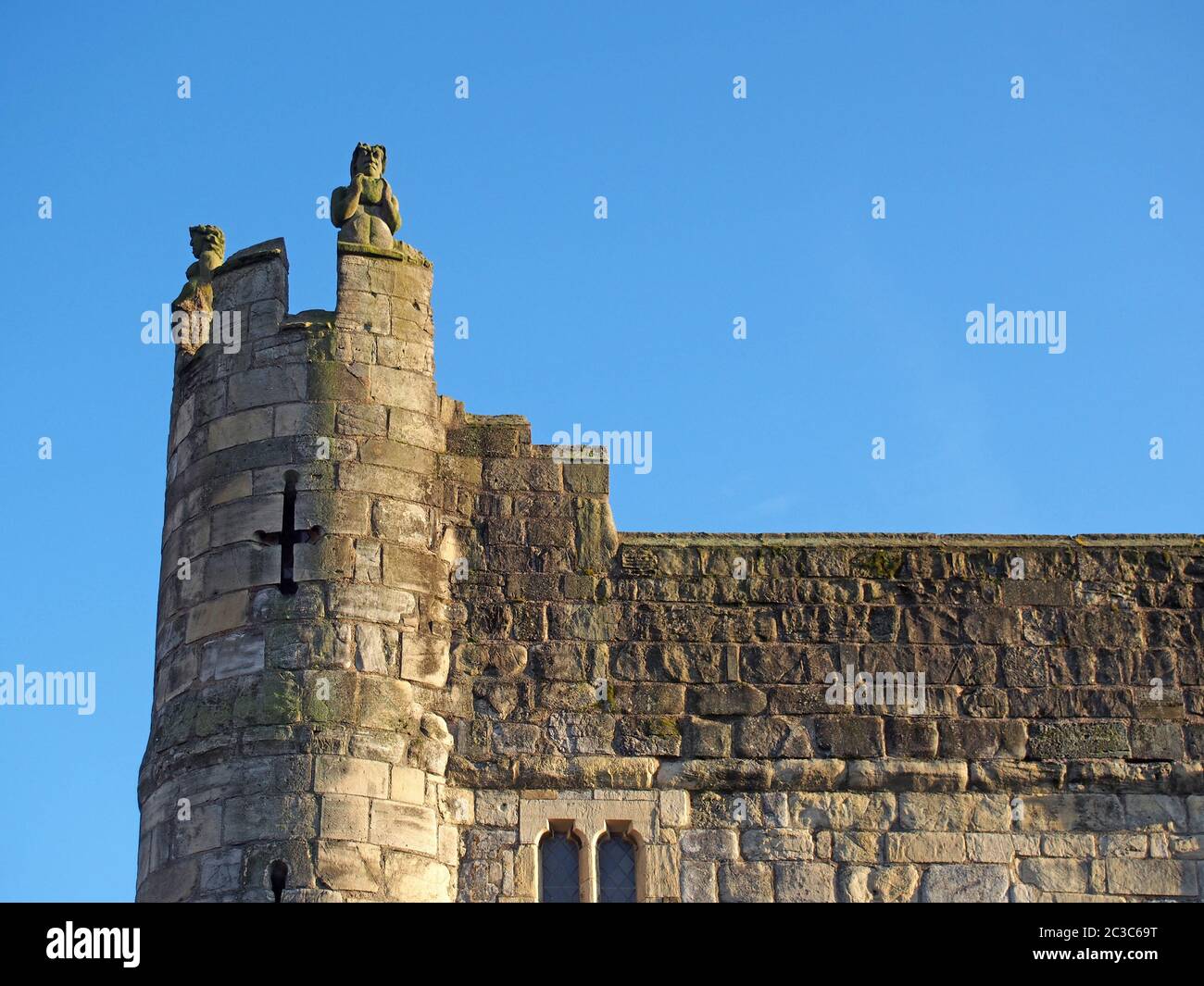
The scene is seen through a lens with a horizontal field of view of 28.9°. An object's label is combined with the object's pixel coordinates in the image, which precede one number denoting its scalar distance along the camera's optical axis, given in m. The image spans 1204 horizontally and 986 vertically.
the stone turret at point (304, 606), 15.48
